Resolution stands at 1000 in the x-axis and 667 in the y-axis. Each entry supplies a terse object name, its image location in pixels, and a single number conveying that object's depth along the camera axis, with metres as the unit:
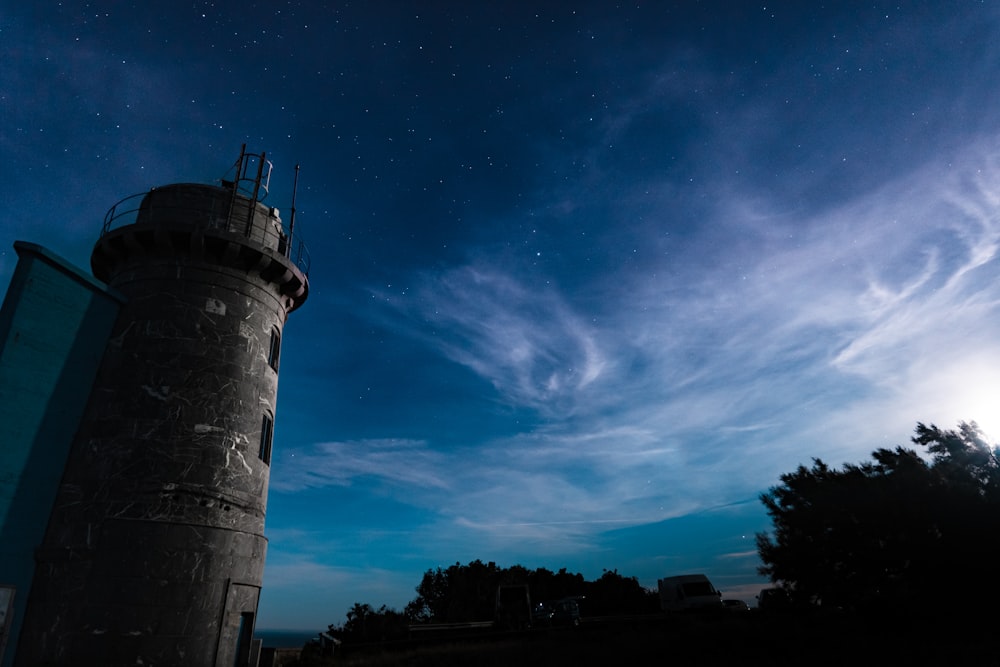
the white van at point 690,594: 26.50
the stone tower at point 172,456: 12.05
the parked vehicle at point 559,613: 27.53
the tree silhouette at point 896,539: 15.26
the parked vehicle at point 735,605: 25.31
